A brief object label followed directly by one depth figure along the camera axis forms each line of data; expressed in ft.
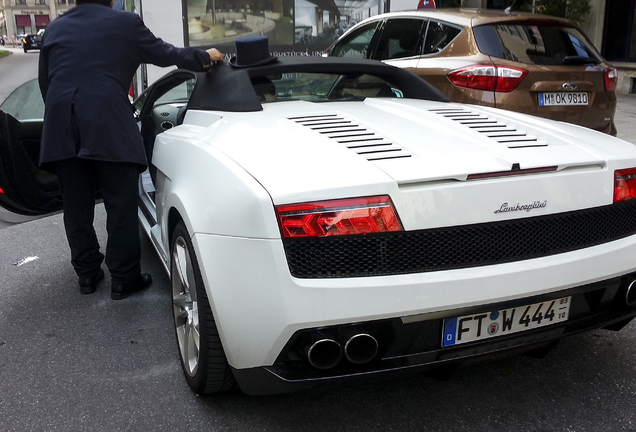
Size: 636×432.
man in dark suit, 10.33
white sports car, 6.00
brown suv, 15.96
